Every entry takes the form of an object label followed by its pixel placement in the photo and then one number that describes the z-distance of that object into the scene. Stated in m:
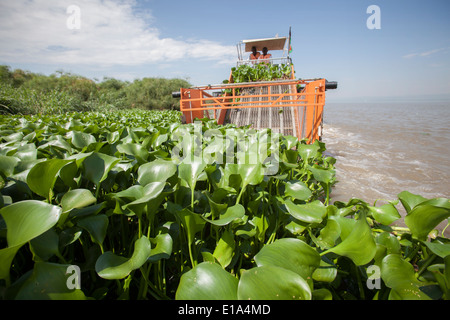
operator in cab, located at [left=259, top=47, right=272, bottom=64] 10.87
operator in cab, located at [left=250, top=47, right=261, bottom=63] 11.43
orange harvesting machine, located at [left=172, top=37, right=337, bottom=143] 3.98
